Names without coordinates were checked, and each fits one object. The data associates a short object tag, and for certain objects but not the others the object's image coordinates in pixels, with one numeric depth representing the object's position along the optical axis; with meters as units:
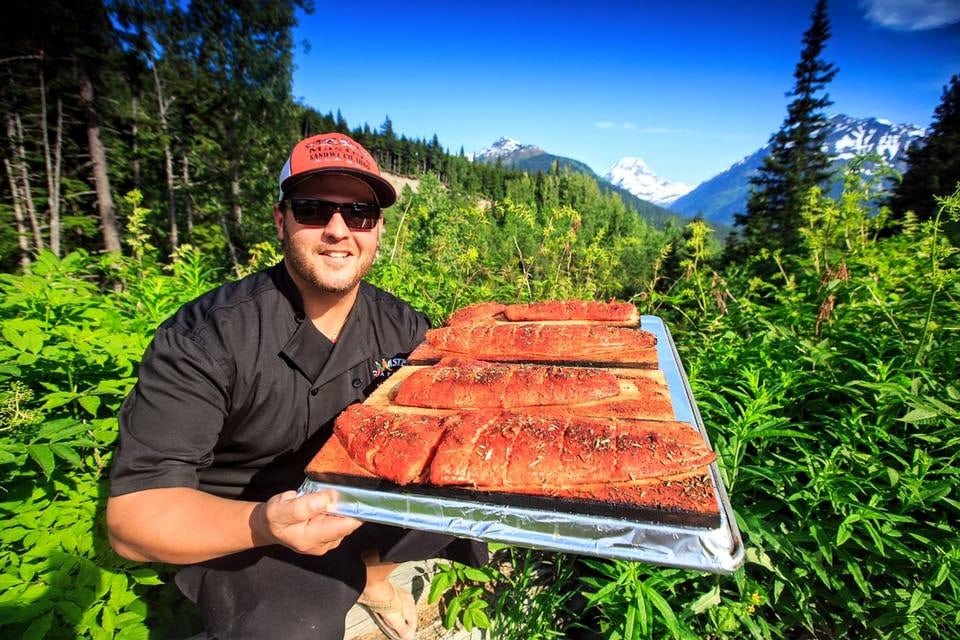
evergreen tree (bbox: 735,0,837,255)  25.13
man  0.61
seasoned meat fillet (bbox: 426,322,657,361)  0.76
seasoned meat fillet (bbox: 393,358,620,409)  0.66
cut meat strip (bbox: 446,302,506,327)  0.89
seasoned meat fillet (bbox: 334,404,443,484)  0.58
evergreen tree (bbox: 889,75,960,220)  18.74
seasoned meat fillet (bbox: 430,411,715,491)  0.55
